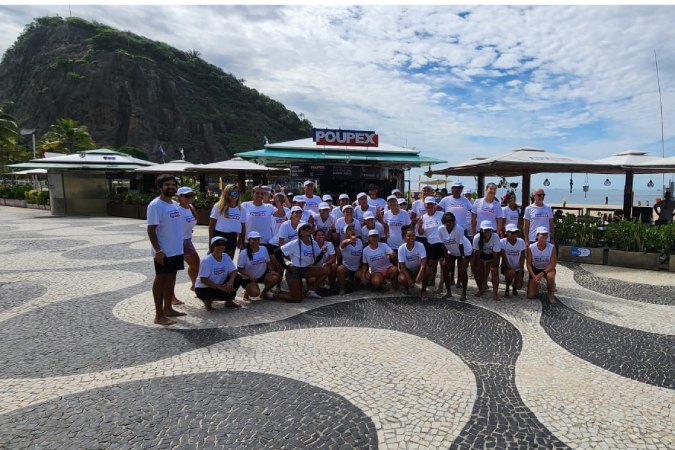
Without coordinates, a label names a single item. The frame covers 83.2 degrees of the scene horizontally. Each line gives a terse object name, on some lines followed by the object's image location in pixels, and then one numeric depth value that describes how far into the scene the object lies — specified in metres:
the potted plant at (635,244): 8.53
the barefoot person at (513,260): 6.53
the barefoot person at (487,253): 6.43
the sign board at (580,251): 9.30
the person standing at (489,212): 7.14
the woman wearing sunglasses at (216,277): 5.63
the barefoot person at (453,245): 6.53
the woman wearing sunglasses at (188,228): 6.13
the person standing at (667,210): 11.65
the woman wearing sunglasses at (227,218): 6.36
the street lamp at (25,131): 58.44
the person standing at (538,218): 7.19
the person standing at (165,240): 4.99
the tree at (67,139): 34.02
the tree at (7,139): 30.95
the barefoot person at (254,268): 6.24
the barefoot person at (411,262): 6.48
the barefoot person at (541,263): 6.31
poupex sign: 15.30
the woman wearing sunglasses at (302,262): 6.29
